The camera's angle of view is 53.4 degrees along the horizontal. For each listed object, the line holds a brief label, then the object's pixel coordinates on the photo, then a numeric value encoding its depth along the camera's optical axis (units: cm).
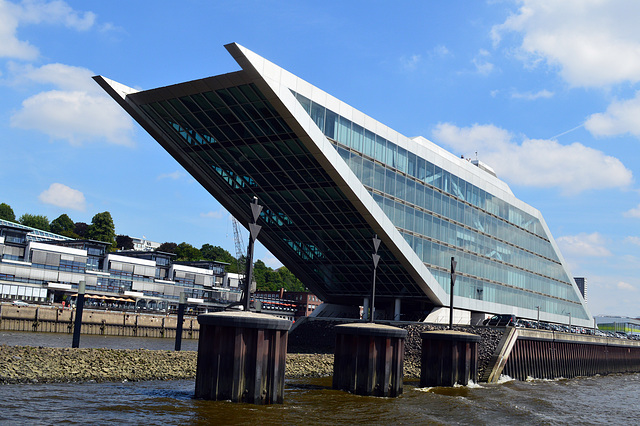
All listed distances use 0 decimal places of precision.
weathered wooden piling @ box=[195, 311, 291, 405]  2595
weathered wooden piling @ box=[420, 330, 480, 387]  4178
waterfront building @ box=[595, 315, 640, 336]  18738
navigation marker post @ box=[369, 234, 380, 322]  3734
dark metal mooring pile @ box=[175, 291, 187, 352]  4494
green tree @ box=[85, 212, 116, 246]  17425
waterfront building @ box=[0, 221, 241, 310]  10656
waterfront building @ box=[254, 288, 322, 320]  16000
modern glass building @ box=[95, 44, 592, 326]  4794
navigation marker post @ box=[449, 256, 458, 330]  4688
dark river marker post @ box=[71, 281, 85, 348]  3825
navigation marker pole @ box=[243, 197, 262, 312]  2784
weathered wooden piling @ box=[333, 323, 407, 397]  3406
